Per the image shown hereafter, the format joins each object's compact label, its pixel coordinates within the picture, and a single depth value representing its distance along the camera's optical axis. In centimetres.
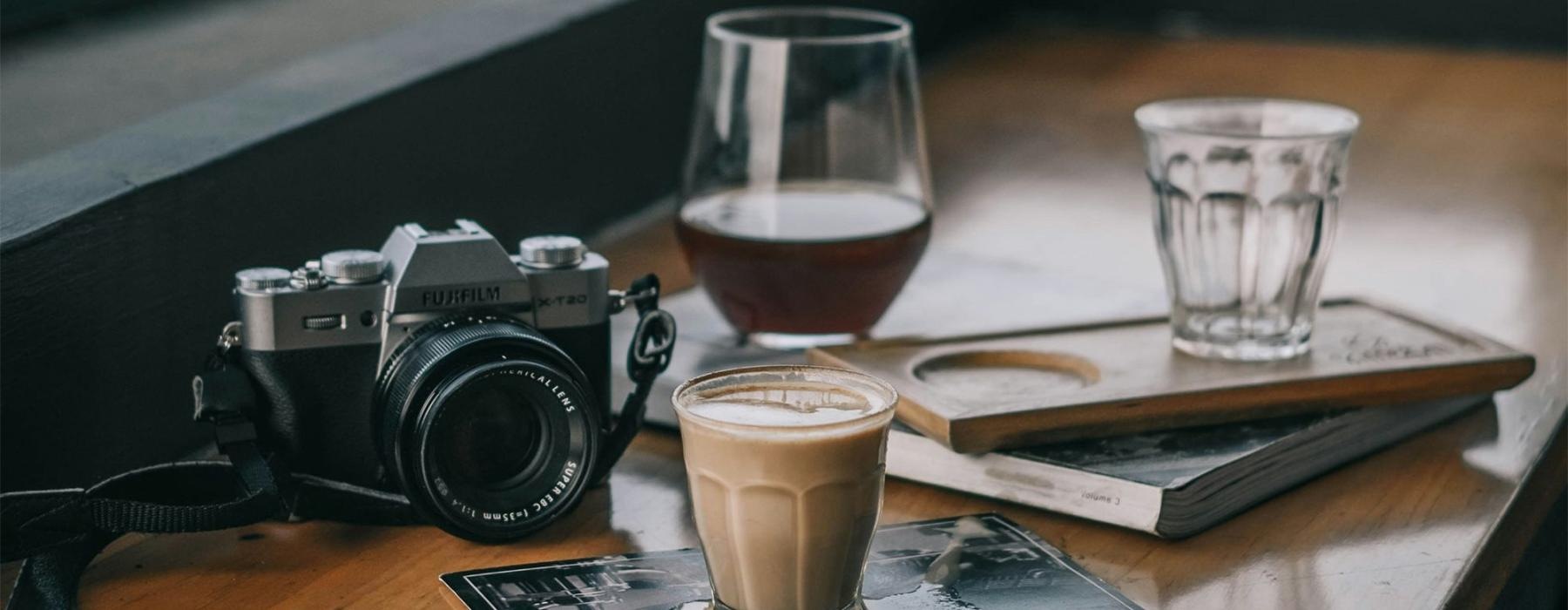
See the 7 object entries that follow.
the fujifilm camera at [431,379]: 75
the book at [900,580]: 70
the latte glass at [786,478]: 64
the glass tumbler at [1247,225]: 89
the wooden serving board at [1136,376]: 81
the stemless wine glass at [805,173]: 95
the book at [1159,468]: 77
